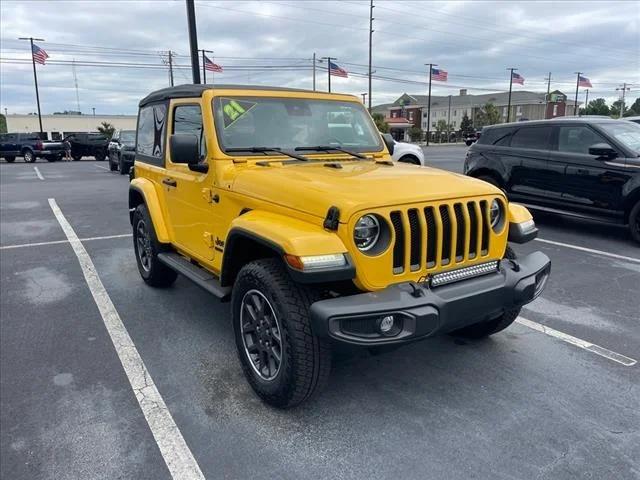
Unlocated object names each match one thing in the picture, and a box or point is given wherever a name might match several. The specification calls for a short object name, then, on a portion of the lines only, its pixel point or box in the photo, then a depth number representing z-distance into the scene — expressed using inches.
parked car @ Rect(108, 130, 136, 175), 696.6
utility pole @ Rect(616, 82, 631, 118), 3117.1
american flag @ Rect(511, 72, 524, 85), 1891.6
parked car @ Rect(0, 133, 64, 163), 1103.9
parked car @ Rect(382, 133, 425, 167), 580.7
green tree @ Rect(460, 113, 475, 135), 3233.8
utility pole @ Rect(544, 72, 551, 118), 3215.6
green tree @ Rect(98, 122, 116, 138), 2475.3
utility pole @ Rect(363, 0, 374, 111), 1598.2
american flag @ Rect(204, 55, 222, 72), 1171.8
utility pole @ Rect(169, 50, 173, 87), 2123.0
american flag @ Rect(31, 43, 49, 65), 1304.1
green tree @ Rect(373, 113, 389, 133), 2133.6
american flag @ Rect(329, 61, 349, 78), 1515.7
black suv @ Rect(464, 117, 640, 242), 279.1
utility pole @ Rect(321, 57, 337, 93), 1514.5
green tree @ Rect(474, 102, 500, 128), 2987.2
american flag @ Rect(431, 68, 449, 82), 1604.5
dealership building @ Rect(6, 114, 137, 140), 3289.9
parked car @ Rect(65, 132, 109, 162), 1152.0
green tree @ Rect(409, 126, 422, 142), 2994.6
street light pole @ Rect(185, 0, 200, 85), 433.1
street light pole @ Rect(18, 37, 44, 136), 1564.2
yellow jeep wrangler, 104.0
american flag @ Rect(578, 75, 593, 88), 2224.4
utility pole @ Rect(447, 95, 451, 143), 3041.3
